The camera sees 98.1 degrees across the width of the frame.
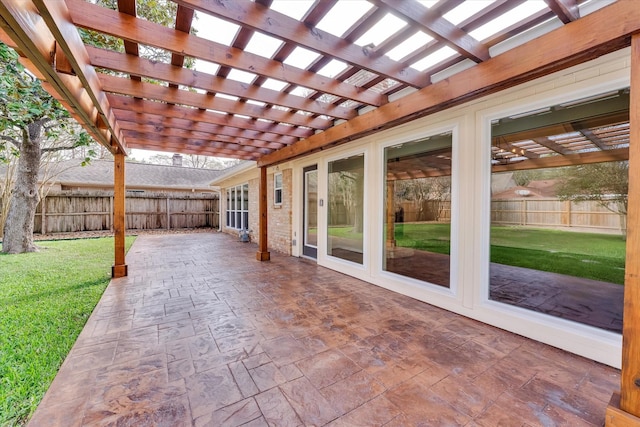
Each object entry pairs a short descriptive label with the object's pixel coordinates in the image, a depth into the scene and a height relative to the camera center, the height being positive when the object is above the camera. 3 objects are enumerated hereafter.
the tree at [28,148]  4.90 +1.52
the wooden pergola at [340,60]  1.61 +1.26
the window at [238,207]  10.70 +0.08
